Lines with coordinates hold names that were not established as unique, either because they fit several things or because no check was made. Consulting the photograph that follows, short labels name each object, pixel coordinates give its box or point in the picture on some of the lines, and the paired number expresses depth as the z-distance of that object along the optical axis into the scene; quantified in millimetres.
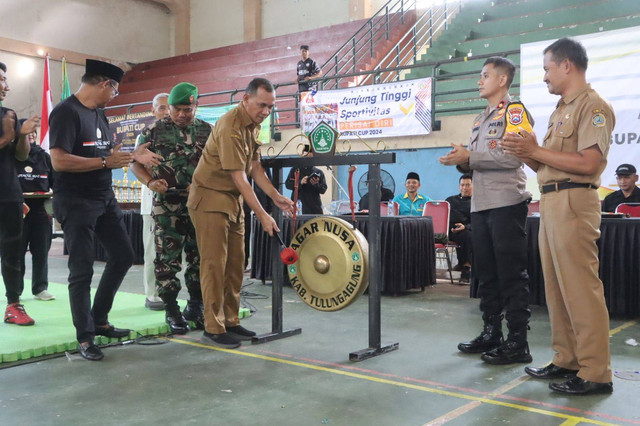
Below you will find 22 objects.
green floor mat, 3359
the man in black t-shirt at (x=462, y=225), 6789
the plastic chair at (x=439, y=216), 6719
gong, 3320
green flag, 11867
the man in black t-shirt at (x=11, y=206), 3775
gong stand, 3318
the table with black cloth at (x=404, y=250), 5730
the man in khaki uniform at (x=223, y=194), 3332
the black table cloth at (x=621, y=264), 4566
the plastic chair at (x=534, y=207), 6711
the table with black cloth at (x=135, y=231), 8352
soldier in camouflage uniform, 3910
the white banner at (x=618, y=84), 6863
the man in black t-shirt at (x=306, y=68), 11586
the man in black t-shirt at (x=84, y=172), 3197
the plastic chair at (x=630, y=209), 5657
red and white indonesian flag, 9650
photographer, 6895
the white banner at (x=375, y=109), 9258
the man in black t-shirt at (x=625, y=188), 6168
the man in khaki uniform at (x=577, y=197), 2674
